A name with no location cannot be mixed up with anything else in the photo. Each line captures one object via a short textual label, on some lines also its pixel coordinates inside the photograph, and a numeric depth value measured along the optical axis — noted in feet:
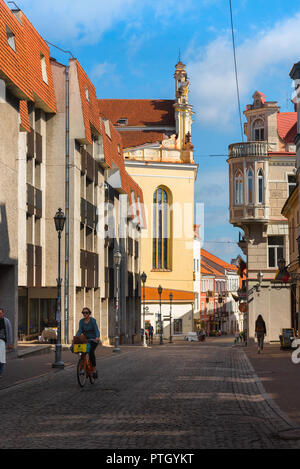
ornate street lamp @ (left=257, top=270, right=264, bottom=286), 155.93
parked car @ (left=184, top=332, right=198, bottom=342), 257.75
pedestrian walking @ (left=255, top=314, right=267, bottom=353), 104.54
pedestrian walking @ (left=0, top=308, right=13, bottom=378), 56.49
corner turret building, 156.35
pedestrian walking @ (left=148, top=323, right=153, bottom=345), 225.56
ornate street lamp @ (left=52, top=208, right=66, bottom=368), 74.13
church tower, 281.95
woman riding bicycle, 53.83
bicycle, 51.83
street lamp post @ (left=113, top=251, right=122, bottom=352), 113.40
